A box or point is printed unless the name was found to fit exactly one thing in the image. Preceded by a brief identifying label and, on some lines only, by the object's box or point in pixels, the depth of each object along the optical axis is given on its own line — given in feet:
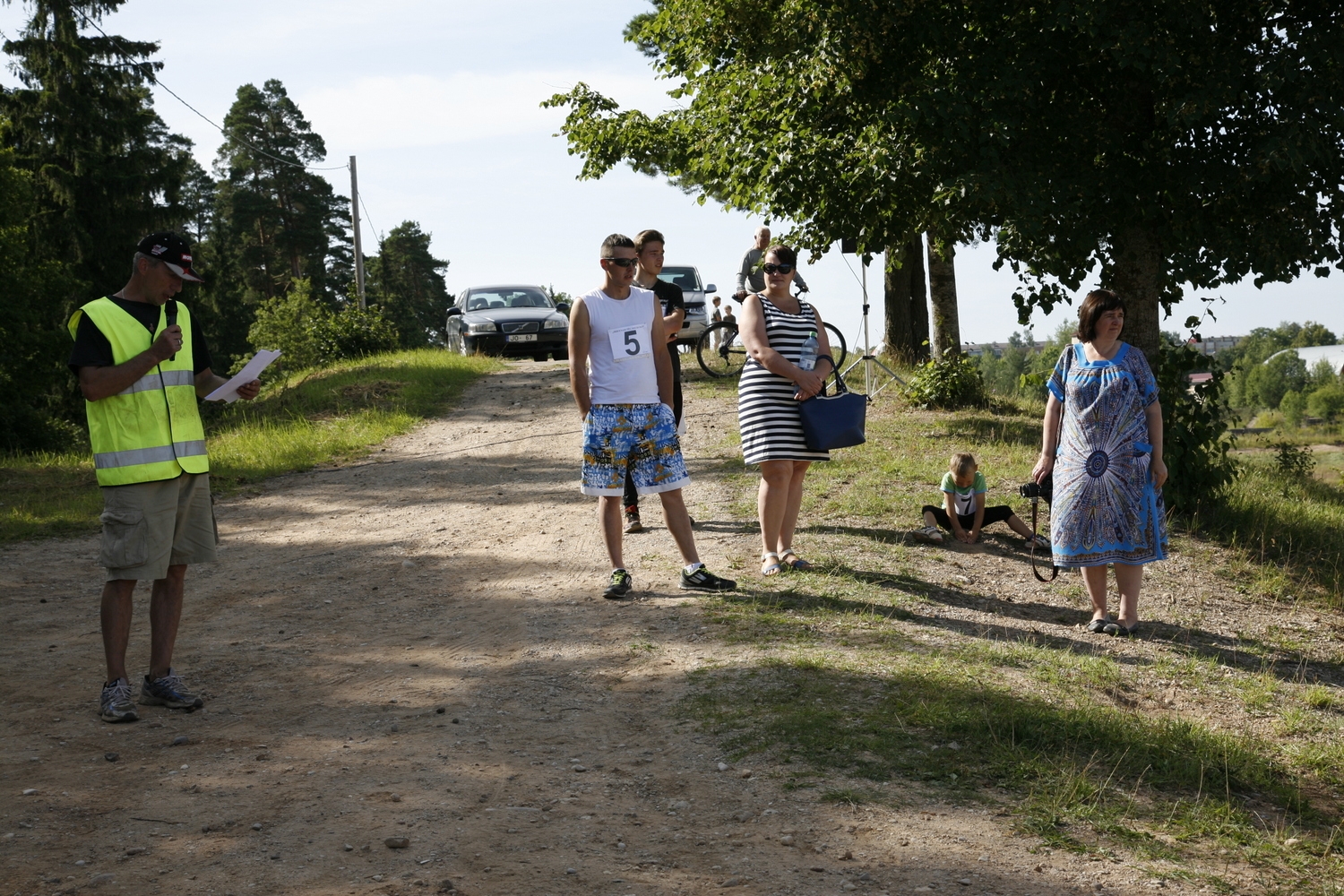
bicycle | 57.36
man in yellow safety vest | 16.22
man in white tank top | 21.89
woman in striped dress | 22.99
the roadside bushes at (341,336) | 80.84
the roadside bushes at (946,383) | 49.88
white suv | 71.97
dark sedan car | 74.79
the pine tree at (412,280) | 242.99
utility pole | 115.96
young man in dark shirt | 24.81
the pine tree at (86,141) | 104.17
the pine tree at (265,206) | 183.52
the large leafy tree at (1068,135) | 27.84
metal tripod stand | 51.73
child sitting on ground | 29.37
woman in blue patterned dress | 21.49
